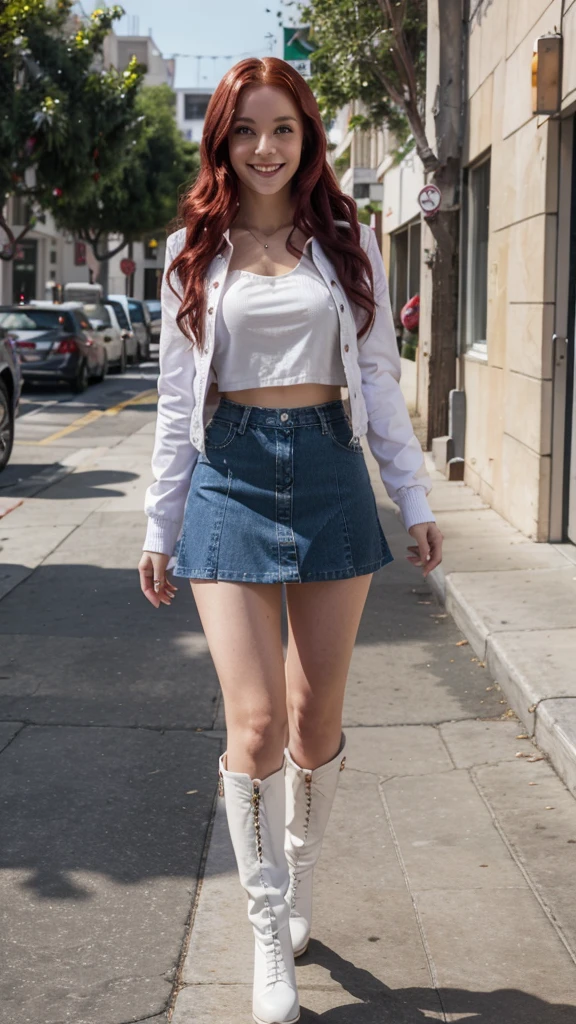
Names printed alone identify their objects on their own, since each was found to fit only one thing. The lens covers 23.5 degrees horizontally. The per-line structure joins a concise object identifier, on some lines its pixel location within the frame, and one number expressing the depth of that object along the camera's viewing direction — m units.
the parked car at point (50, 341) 24.62
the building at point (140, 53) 95.88
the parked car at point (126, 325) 34.97
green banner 23.86
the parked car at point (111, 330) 31.17
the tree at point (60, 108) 30.80
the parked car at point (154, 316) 41.53
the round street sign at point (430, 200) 13.98
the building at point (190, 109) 131.88
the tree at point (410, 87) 13.72
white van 49.06
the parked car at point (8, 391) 13.41
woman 2.98
